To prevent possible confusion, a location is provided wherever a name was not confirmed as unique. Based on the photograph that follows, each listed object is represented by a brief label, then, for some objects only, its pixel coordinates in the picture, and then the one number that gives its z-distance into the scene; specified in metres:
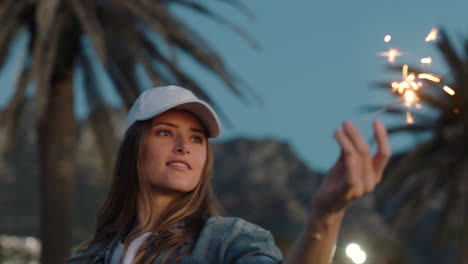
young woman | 2.21
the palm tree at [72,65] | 10.41
